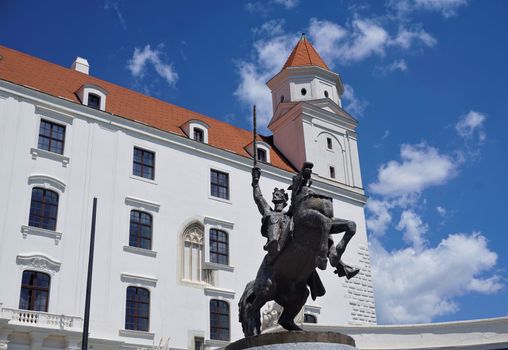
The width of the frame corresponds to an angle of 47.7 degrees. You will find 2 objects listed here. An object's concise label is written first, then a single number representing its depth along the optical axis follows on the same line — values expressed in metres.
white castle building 22.62
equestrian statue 8.01
